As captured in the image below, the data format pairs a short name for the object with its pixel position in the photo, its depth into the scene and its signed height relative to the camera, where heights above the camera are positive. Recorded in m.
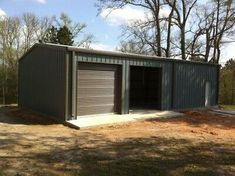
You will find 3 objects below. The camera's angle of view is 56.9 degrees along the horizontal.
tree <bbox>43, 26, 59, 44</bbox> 22.59 +5.67
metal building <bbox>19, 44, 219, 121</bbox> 8.34 +0.39
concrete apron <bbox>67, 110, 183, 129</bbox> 7.96 -1.13
